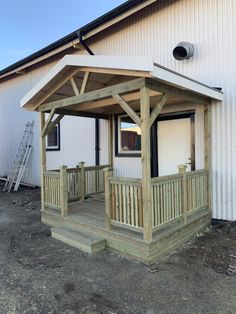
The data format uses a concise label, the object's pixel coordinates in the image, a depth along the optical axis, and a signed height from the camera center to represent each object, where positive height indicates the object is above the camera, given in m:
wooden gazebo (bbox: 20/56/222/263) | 3.65 -0.55
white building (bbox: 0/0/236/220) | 5.03 +2.12
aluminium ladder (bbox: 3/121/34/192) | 10.02 -0.25
